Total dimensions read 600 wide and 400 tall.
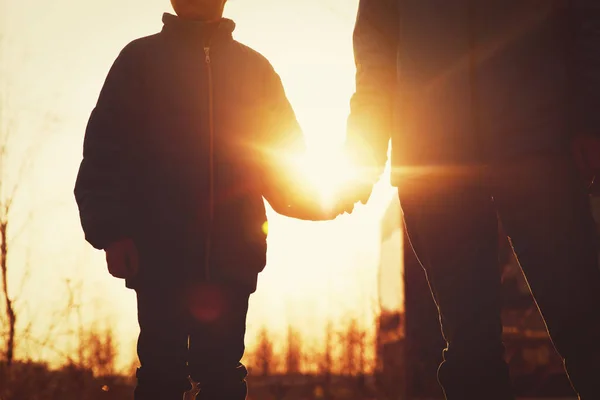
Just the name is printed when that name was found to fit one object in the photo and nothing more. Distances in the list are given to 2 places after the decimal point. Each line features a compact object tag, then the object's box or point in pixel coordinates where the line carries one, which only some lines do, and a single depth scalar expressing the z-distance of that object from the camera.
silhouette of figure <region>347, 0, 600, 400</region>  2.43
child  3.04
